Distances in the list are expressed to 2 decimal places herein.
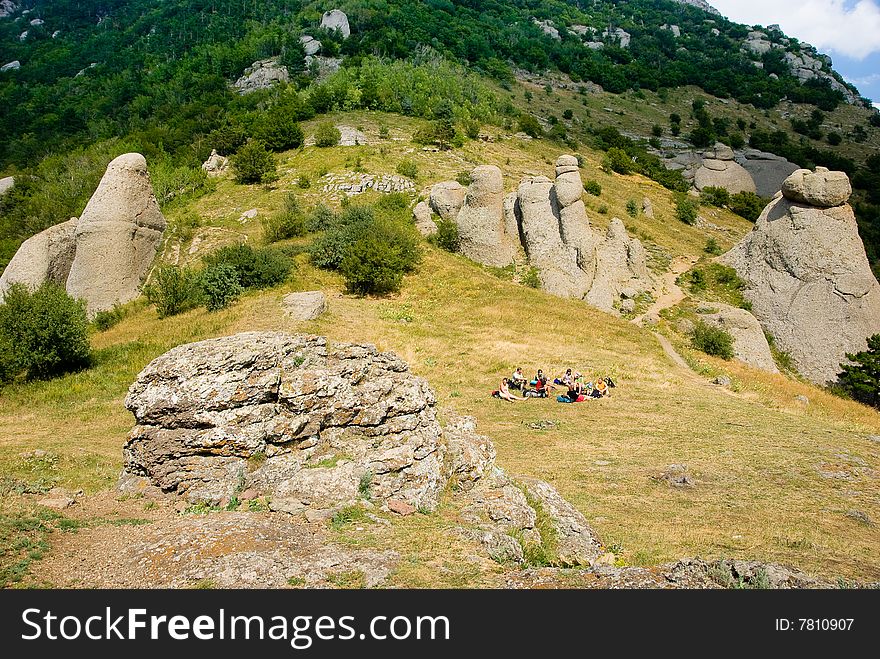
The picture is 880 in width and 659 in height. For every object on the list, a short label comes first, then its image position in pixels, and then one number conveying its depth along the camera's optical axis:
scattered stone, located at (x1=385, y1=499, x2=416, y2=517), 7.45
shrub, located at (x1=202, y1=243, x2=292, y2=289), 25.31
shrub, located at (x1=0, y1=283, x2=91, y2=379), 16.89
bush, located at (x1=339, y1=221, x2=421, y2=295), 25.64
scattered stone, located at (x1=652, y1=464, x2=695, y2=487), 10.56
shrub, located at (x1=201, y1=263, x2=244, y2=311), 23.47
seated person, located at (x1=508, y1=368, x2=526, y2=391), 17.67
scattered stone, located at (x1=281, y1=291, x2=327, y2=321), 21.50
